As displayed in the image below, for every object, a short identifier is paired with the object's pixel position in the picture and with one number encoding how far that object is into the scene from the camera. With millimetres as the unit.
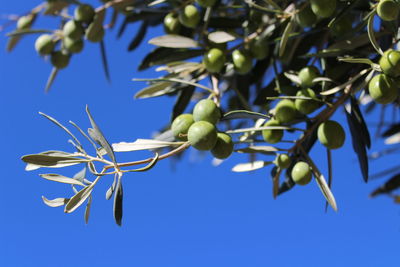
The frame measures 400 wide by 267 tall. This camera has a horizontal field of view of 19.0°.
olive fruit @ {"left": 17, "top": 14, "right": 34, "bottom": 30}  895
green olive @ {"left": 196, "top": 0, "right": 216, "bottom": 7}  744
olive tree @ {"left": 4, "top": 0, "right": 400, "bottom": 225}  681
